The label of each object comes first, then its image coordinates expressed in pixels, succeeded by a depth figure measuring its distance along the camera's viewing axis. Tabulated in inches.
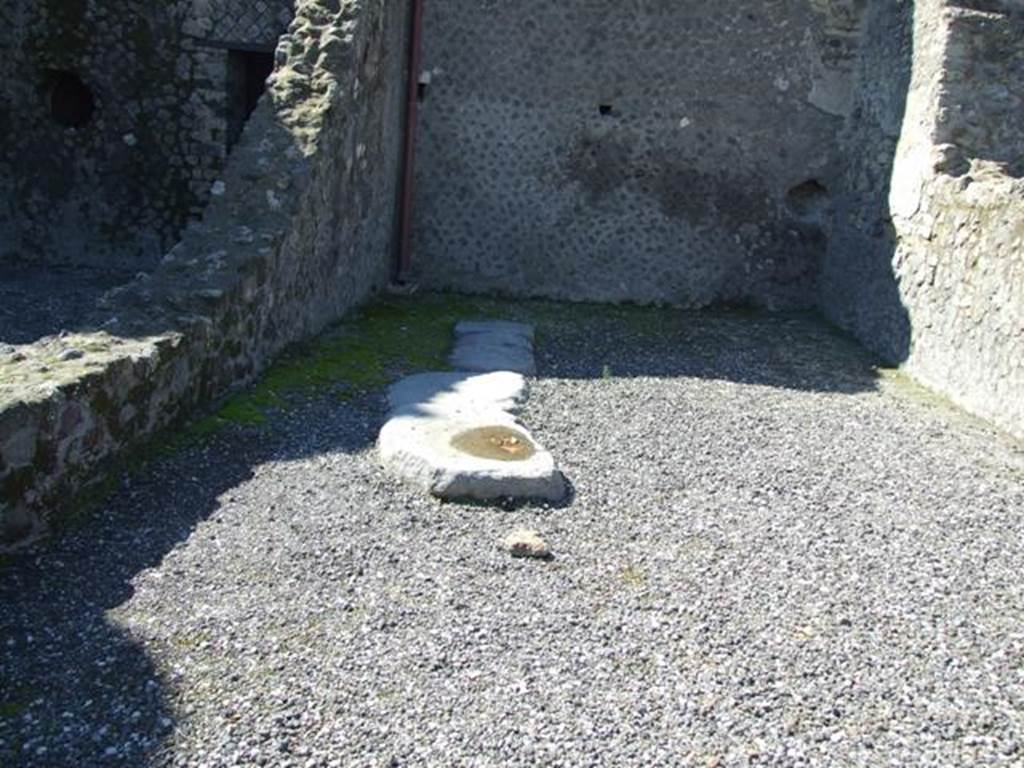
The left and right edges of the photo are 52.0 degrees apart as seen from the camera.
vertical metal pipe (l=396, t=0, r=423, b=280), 345.1
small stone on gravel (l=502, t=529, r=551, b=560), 154.8
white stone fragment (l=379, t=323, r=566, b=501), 173.6
